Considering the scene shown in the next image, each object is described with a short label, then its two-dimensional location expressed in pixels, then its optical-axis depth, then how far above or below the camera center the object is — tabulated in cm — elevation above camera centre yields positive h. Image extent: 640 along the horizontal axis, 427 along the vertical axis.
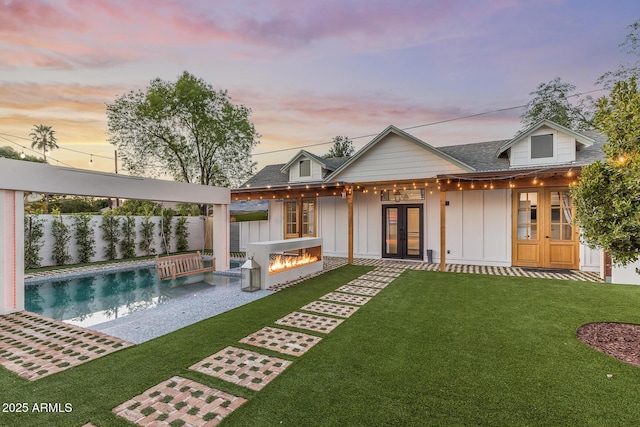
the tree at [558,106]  1947 +745
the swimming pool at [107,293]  560 -195
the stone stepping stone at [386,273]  845 -184
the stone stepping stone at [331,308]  512 -179
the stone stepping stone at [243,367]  295 -173
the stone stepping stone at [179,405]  232 -169
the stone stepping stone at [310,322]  442 -178
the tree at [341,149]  3435 +781
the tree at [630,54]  1435 +810
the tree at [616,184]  336 +33
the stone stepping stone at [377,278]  779 -184
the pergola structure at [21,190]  516 +53
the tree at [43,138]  3061 +854
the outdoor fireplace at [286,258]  705 -124
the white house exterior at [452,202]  909 +42
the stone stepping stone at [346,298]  579 -181
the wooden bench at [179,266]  796 -151
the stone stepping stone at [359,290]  648 -182
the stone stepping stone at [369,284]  712 -183
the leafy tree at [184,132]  1830 +565
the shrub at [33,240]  991 -85
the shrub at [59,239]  1070 -88
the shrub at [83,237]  1135 -86
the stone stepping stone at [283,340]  370 -176
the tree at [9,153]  2512 +590
